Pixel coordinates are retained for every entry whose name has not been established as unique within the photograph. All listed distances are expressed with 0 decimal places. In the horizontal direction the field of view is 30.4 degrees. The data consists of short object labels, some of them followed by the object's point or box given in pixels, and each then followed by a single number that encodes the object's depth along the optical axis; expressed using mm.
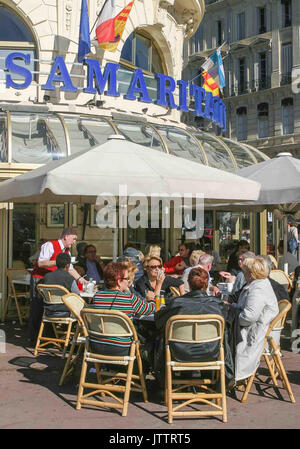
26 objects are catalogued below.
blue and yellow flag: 12445
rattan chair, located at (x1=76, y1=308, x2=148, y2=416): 4998
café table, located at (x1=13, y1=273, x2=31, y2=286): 9102
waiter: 8031
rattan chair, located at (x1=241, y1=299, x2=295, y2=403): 5441
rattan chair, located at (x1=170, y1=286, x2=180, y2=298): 6995
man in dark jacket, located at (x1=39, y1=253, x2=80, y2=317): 7355
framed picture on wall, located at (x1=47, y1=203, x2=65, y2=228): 11141
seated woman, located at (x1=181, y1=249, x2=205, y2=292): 7686
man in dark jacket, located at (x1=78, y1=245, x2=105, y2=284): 8969
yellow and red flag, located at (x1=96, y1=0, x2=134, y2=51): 12500
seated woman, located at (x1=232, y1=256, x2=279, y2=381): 5398
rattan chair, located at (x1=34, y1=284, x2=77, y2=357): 7195
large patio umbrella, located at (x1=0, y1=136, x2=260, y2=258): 6250
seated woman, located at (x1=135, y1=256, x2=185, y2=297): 6633
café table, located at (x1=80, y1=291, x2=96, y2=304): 7234
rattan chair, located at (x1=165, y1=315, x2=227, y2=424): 4828
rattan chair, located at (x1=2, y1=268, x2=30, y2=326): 9469
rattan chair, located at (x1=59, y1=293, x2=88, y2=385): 5784
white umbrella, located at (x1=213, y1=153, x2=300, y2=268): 8164
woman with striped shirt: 5133
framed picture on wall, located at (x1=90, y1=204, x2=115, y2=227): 11898
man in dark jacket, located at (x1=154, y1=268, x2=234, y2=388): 4941
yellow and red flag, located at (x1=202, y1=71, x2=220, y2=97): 16656
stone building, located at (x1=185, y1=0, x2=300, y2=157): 38338
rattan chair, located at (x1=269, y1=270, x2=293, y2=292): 8539
